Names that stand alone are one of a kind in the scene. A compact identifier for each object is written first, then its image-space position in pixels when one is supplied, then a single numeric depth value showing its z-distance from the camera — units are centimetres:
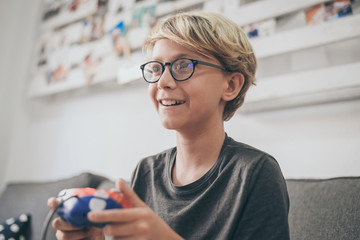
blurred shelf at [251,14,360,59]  96
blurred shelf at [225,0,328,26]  107
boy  61
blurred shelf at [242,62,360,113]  95
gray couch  71
